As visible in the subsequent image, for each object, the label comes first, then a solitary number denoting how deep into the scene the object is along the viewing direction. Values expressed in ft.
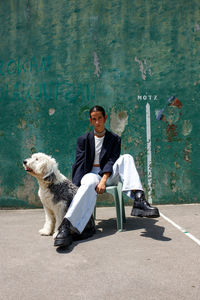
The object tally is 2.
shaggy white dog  10.24
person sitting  9.80
